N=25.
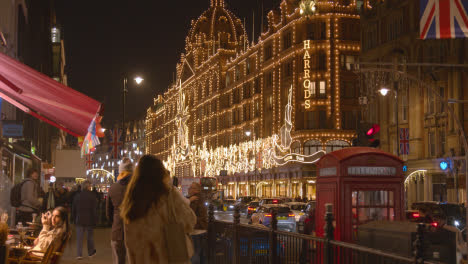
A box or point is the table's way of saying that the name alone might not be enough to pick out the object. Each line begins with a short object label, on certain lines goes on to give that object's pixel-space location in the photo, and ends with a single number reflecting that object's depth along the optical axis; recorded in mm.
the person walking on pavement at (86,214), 16938
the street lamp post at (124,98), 28331
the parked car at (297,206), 37538
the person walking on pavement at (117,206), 10508
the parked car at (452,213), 23578
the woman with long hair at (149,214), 6367
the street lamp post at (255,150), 74988
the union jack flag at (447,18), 14812
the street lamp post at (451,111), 22784
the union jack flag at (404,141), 41219
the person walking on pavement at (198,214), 11133
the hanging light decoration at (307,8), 19594
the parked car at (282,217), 30906
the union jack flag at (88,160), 55444
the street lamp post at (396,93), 45378
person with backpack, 14711
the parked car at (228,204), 56972
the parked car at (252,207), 42212
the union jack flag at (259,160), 75450
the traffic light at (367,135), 13211
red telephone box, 11875
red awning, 10633
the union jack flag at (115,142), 33191
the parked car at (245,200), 52088
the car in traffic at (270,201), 41450
